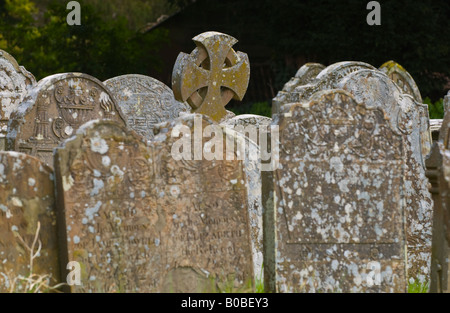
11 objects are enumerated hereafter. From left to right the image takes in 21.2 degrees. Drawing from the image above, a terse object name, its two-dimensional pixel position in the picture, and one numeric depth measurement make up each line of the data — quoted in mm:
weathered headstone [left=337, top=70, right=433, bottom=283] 12332
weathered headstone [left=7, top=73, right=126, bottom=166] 11944
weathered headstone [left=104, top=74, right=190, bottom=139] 16458
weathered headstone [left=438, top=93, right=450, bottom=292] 8312
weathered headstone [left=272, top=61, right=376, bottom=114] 13672
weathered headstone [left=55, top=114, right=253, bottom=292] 8306
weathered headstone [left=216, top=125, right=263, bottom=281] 10684
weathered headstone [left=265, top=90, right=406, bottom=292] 8911
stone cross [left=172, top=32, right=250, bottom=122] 13696
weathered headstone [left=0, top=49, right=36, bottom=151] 15389
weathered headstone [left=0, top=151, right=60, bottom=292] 8370
